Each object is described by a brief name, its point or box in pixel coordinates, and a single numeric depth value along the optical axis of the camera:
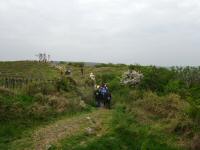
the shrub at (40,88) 10.11
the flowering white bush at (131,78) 13.05
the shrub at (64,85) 11.22
